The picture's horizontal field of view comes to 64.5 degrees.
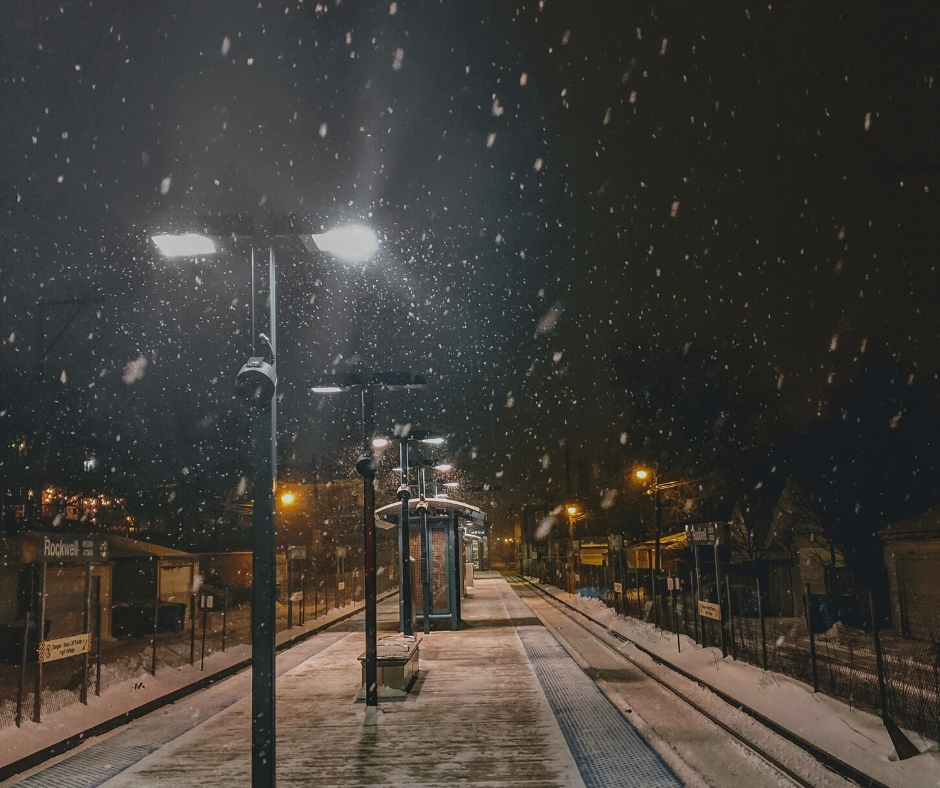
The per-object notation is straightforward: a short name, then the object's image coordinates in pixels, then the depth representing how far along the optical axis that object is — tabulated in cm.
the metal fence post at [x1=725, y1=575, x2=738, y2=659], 1589
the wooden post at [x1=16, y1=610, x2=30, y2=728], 1033
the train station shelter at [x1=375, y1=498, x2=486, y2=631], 2456
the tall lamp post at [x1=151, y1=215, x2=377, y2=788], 559
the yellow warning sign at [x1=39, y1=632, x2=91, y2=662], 1088
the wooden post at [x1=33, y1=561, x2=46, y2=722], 1067
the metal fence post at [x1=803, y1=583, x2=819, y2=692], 1143
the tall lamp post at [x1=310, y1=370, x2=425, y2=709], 1171
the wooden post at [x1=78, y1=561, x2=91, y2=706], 1177
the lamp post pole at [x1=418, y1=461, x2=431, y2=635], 2380
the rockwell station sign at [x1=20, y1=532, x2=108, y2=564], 1217
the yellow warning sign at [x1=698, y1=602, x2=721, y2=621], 1598
